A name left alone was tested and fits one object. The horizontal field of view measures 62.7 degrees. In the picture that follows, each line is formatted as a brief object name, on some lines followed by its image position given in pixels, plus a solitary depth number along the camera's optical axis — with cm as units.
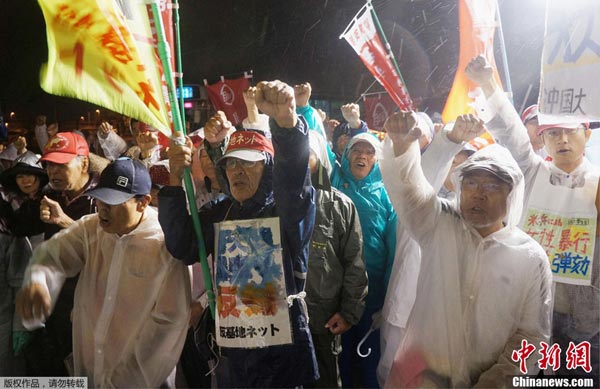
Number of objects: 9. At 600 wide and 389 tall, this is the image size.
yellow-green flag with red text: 172
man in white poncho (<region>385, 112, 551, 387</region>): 177
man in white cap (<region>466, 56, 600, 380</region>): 208
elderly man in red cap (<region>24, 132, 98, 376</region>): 227
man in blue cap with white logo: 192
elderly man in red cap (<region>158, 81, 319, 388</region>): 179
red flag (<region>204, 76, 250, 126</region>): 324
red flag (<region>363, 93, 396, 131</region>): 378
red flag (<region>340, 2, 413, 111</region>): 230
